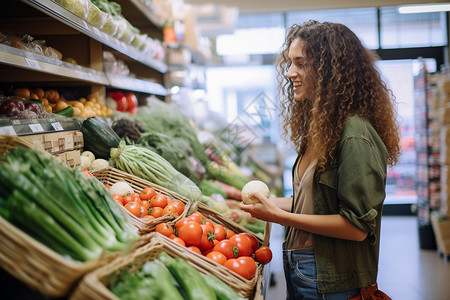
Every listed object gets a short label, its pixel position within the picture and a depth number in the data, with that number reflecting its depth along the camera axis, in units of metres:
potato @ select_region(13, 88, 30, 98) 2.42
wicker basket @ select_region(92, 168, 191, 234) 2.29
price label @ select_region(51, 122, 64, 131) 2.23
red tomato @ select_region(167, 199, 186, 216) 2.07
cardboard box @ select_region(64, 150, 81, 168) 2.24
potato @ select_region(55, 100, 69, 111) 2.74
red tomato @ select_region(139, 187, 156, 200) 2.15
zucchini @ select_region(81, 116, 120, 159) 2.55
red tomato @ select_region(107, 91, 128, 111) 3.87
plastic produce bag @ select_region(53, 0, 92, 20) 2.27
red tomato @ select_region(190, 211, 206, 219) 1.99
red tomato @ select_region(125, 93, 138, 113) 4.04
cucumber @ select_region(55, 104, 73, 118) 2.65
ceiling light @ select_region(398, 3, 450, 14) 5.86
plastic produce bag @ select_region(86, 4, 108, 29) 2.64
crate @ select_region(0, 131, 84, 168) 1.98
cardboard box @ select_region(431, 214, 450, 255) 4.96
